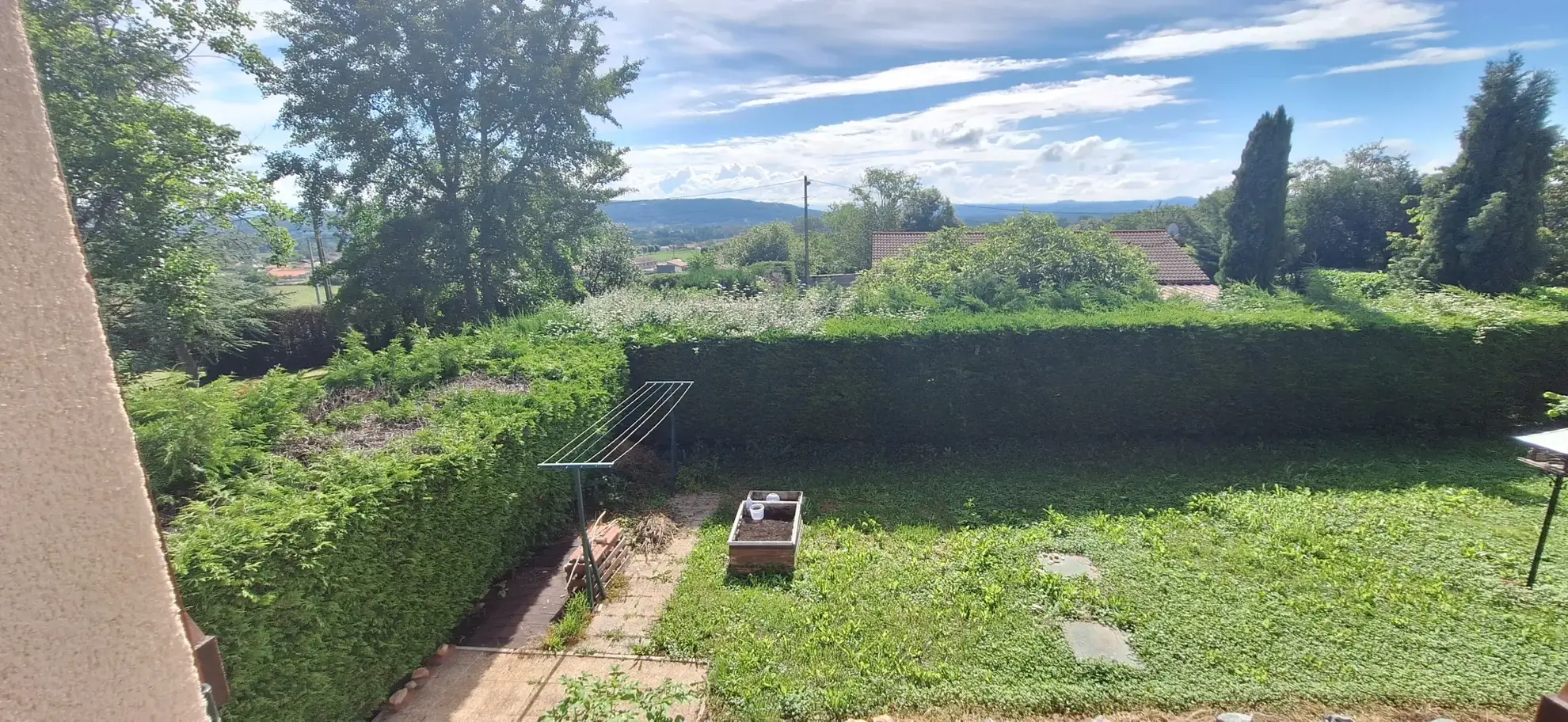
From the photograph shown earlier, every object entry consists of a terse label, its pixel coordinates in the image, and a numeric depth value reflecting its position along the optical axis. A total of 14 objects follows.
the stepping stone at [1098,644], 4.14
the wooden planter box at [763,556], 5.30
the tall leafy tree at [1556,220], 12.59
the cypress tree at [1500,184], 11.97
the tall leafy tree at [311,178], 13.95
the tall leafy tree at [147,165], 9.16
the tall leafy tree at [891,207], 46.00
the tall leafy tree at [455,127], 13.52
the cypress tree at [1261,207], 15.97
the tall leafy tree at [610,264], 21.02
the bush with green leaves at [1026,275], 9.52
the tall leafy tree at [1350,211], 29.11
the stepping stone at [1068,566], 5.16
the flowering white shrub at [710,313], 8.25
